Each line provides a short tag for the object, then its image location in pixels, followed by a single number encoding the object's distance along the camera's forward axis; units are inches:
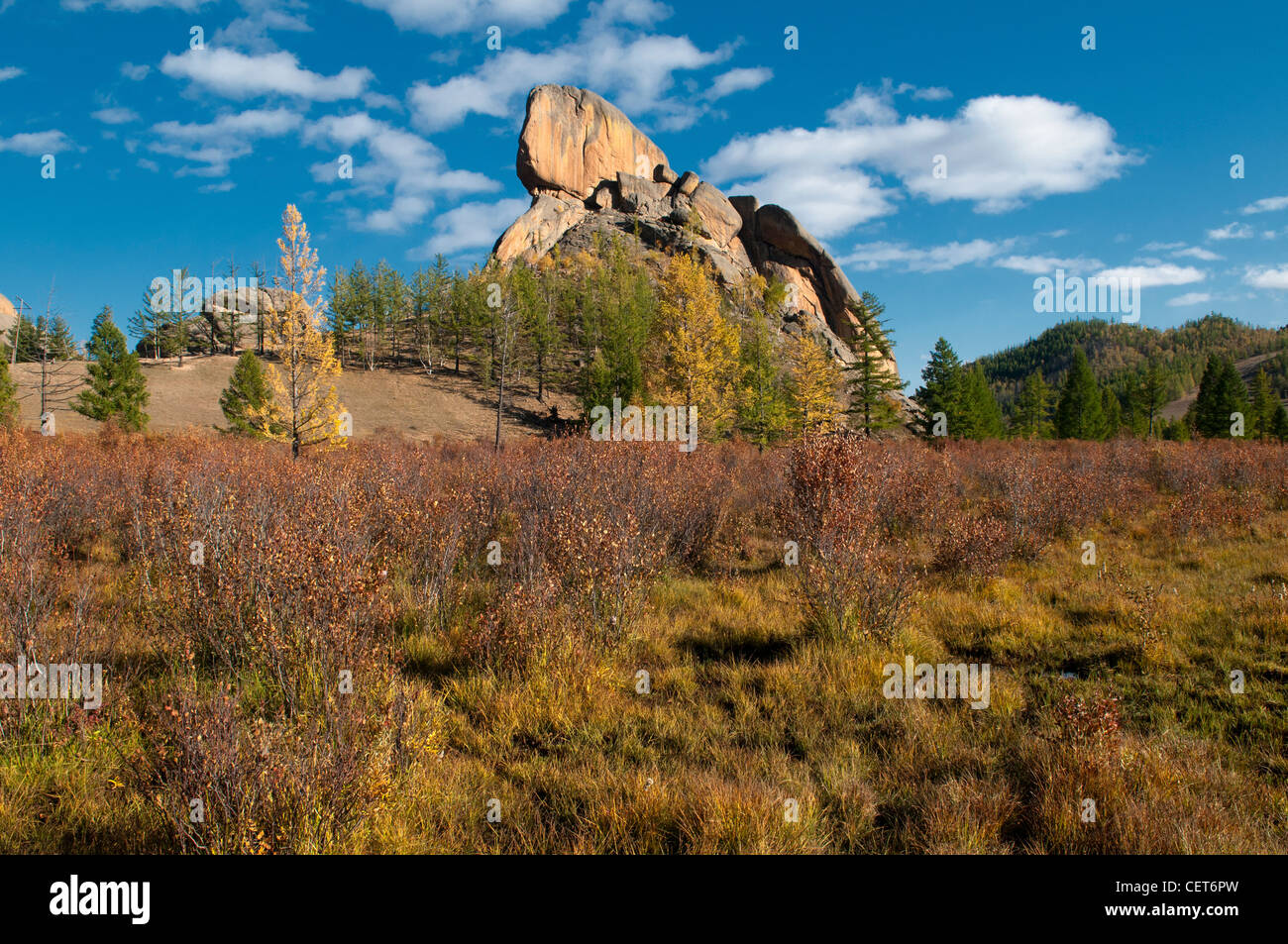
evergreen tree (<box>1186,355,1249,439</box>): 1791.3
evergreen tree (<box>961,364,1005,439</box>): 1517.0
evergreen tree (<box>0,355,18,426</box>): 1007.6
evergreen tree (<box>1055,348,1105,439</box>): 2014.0
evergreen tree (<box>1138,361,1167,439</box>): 2175.4
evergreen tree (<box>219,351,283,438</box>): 1198.9
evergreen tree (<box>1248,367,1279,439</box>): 1855.9
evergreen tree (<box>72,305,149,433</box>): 1246.9
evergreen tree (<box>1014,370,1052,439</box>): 2213.2
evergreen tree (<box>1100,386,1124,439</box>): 2198.6
